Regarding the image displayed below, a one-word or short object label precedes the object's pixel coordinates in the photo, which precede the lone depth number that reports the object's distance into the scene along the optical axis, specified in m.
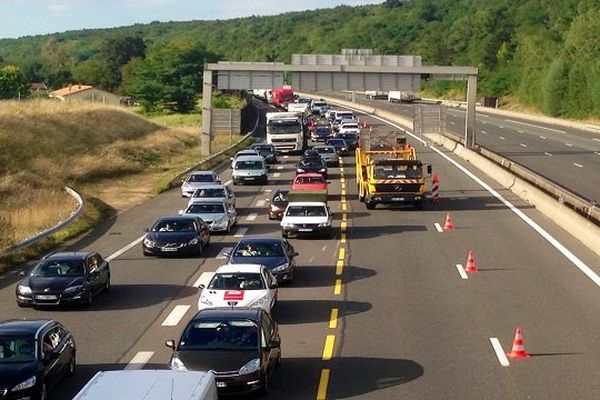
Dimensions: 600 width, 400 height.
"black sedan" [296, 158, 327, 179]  55.24
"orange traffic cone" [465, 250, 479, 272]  28.95
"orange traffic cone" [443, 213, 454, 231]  37.89
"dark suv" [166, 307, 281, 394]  16.06
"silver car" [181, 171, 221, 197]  49.25
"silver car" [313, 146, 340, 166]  65.75
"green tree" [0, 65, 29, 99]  156.25
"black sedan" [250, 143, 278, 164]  68.49
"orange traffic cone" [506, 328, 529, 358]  19.17
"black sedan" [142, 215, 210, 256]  31.80
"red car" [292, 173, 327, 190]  44.87
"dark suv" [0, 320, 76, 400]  15.58
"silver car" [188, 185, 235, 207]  41.75
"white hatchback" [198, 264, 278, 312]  22.28
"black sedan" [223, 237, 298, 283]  26.86
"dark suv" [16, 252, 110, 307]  23.80
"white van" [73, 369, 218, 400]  11.70
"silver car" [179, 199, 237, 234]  37.28
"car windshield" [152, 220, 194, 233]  32.53
